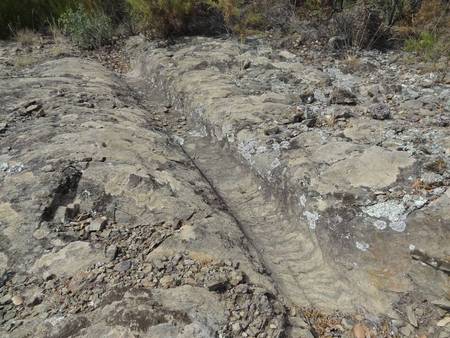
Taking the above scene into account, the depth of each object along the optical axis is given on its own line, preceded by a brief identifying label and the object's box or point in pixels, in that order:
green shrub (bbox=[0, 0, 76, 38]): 7.80
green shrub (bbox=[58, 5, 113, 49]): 7.21
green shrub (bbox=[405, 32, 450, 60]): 5.02
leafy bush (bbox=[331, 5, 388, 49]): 5.57
